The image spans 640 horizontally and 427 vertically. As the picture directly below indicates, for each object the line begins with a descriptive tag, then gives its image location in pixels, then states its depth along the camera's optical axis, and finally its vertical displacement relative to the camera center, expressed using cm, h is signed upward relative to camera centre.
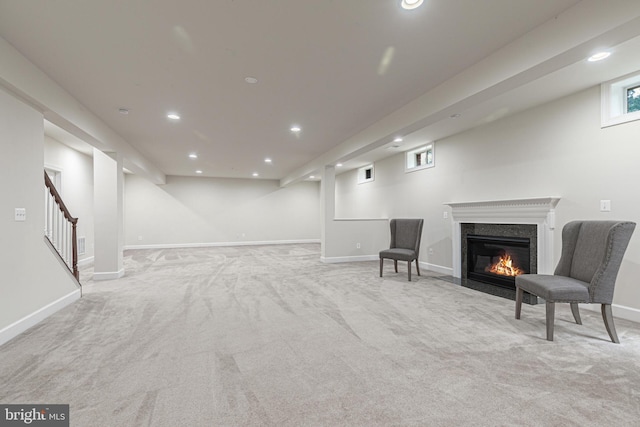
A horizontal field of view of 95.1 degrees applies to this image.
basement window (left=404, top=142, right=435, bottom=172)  593 +117
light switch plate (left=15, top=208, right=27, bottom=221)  278 +0
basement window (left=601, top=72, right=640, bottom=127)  310 +121
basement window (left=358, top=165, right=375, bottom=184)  824 +112
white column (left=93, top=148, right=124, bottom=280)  498 -6
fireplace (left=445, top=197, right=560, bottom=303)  385 -20
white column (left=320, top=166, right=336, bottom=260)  673 +20
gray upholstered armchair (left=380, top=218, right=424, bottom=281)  491 -51
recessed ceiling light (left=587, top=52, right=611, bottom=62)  264 +142
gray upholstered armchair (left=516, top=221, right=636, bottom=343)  244 -57
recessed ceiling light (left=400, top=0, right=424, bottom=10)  199 +144
